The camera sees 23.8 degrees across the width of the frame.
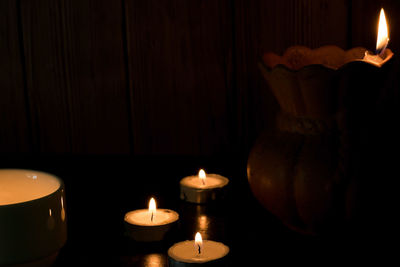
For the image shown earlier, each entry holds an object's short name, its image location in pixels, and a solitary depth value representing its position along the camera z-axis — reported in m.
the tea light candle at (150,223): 0.63
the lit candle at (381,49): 0.63
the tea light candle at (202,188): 0.71
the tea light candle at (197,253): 0.58
